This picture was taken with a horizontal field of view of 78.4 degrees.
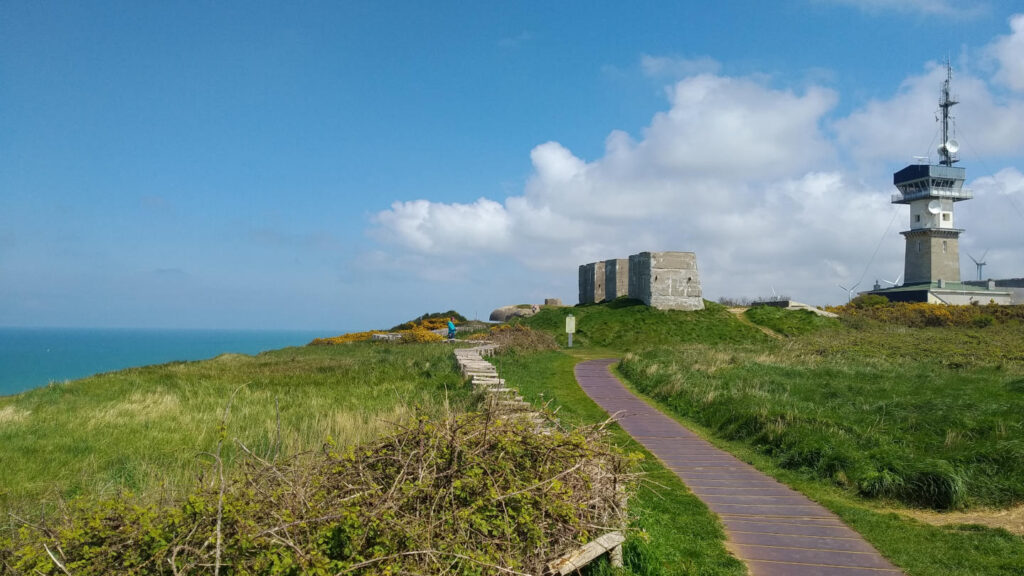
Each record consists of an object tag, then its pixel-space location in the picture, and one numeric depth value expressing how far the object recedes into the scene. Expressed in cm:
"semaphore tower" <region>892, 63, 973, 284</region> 6253
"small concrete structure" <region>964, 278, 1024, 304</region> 6378
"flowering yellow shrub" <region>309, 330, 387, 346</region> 3652
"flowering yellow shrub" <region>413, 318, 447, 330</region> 4280
